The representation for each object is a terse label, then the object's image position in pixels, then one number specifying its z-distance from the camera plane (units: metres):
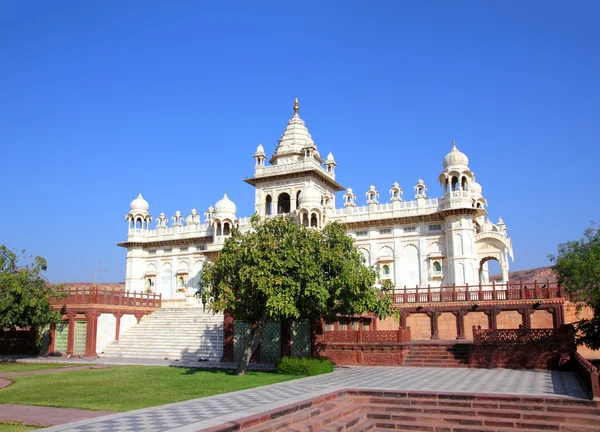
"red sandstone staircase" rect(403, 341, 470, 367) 22.52
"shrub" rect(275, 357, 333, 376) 19.18
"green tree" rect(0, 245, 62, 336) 26.95
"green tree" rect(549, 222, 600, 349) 18.98
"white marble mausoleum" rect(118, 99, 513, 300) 38.25
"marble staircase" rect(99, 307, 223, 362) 28.44
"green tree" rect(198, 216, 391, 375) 18.91
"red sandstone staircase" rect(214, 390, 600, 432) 11.70
